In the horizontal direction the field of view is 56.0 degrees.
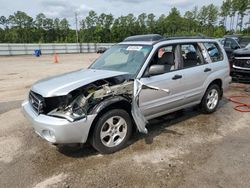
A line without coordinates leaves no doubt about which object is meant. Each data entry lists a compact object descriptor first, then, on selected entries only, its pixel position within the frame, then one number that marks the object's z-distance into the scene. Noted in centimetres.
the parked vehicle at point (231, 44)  1110
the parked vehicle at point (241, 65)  830
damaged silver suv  337
